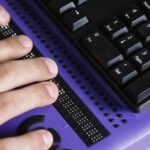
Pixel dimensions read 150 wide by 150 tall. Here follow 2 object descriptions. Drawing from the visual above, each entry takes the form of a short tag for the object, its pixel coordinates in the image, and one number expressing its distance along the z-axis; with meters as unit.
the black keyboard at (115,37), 0.55
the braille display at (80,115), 0.54
